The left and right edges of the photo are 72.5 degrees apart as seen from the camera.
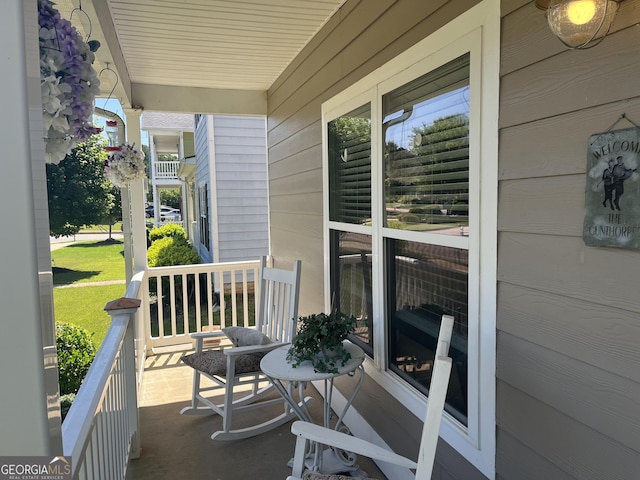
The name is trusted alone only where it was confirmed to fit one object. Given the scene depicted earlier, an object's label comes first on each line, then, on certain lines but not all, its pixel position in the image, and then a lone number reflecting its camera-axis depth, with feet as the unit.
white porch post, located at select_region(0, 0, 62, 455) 2.05
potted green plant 7.04
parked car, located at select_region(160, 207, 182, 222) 76.92
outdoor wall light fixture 3.23
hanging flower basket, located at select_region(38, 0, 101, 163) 2.55
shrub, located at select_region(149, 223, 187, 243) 38.39
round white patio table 6.74
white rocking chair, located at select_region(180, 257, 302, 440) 8.91
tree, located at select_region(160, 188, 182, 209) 113.91
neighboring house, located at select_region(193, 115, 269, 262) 22.36
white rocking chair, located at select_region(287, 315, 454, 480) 4.05
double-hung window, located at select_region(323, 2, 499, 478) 4.94
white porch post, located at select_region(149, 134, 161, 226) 46.14
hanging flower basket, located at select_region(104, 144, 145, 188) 9.91
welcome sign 3.25
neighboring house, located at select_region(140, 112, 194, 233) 37.99
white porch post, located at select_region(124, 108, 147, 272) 13.88
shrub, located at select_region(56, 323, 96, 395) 10.77
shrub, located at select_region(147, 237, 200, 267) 23.21
